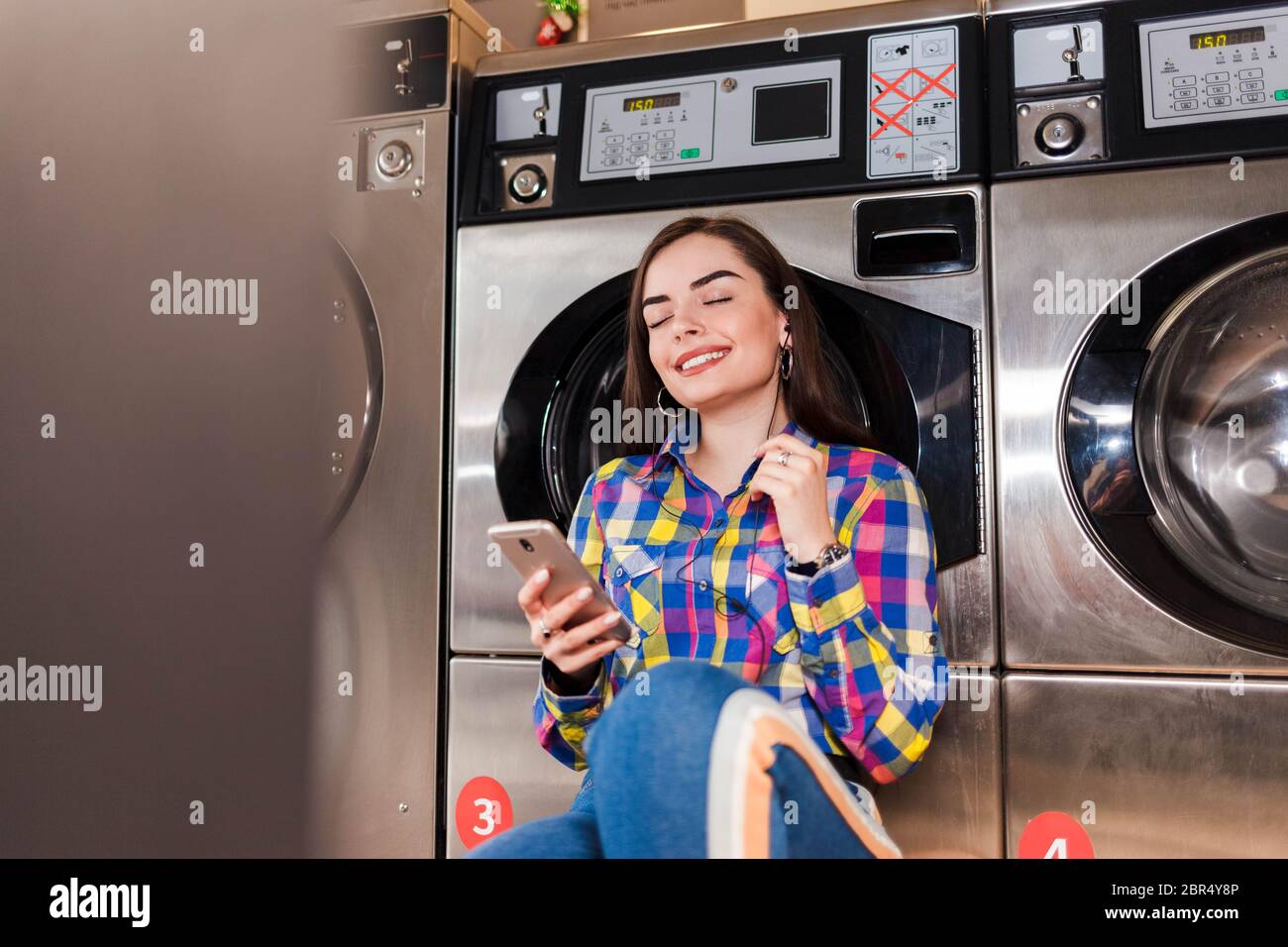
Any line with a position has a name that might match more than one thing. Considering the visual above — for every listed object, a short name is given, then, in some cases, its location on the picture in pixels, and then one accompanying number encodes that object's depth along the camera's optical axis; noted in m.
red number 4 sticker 1.15
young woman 0.71
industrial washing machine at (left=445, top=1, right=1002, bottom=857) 1.21
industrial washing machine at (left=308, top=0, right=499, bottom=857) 1.39
